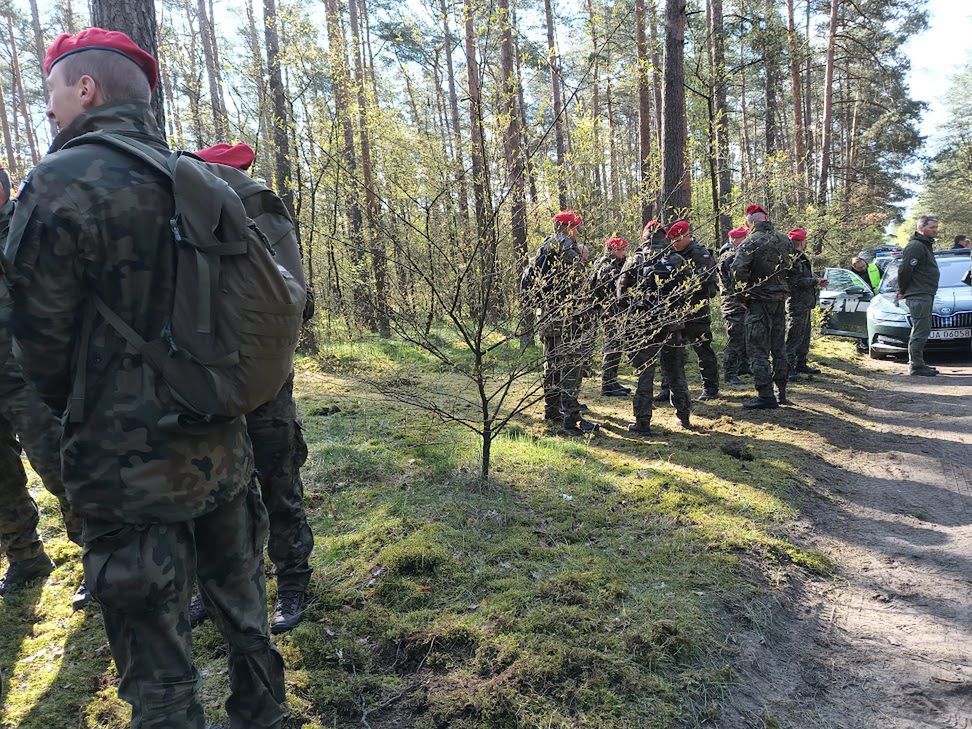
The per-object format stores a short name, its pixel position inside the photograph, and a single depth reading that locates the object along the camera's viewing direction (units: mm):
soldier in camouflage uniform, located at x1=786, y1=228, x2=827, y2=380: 8961
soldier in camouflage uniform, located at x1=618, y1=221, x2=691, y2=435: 5992
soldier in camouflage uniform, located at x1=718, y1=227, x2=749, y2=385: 8688
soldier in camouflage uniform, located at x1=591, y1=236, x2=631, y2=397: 4945
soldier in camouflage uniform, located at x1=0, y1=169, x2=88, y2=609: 3324
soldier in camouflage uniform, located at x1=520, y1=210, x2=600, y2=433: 4672
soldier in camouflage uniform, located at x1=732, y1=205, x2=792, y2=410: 7348
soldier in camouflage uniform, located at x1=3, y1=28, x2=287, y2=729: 1590
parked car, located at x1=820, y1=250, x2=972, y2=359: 9617
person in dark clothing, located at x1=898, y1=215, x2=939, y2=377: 8633
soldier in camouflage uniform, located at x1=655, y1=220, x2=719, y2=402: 6496
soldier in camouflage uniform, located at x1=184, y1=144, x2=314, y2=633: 2996
